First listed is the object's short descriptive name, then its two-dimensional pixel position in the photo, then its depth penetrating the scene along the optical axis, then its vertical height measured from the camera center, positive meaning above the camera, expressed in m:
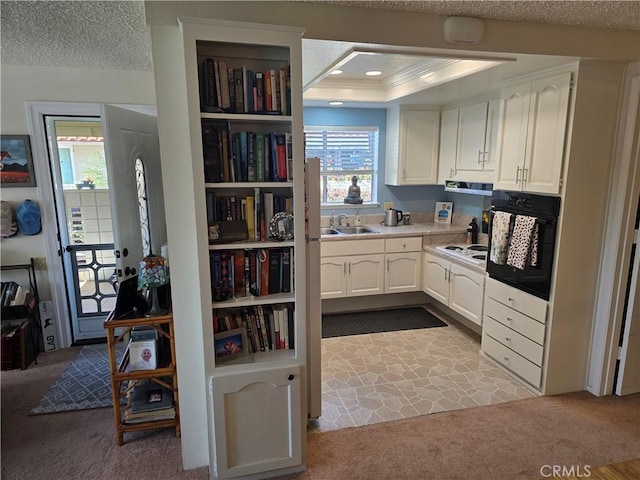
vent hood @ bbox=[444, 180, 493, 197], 3.67 -0.11
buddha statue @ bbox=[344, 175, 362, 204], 4.59 -0.19
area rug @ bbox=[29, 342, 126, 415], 2.70 -1.55
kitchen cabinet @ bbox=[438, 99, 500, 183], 3.54 +0.33
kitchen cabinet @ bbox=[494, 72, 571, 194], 2.52 +0.29
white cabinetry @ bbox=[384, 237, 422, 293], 4.13 -0.92
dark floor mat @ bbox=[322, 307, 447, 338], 3.94 -1.52
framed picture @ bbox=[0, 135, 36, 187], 3.22 +0.14
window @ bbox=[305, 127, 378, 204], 4.50 +0.24
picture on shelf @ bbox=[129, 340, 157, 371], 2.26 -1.01
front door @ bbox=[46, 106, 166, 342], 3.16 -0.28
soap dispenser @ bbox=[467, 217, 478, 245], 4.16 -0.59
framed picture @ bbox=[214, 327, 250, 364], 2.01 -0.87
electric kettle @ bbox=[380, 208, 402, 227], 4.53 -0.47
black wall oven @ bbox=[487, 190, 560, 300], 2.62 -0.41
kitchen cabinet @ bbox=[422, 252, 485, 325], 3.44 -1.03
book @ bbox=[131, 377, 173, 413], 2.36 -1.35
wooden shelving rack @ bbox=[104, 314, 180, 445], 2.17 -1.11
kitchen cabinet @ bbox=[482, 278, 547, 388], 2.76 -1.15
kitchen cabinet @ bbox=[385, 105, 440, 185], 4.25 +0.35
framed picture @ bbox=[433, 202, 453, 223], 4.64 -0.42
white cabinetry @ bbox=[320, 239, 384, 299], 3.99 -0.93
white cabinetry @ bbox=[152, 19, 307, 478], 1.79 -0.30
